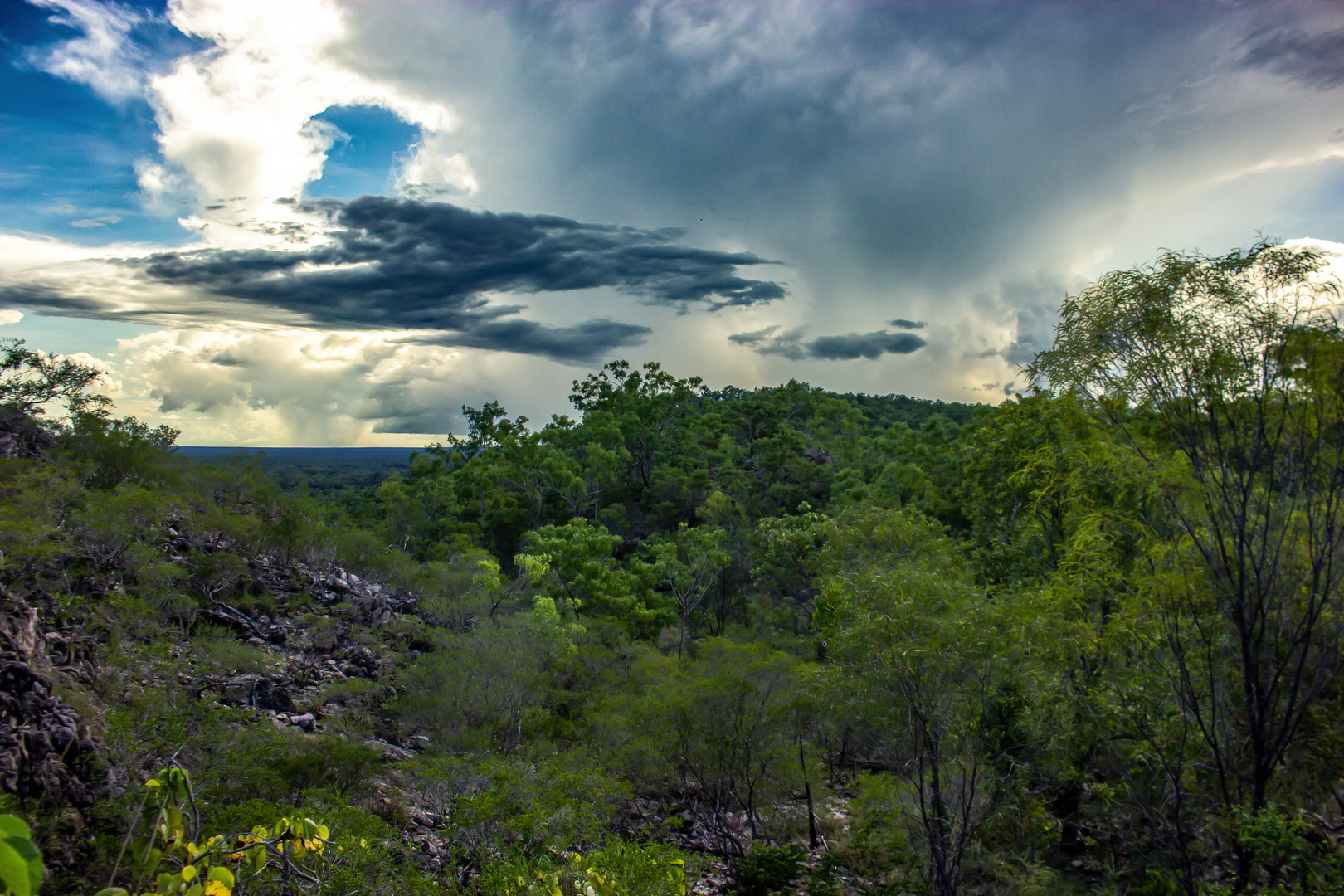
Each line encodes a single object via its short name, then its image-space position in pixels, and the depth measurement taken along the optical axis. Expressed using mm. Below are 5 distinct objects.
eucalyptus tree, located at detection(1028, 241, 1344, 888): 8906
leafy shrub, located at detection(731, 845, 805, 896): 13945
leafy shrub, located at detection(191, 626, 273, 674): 18203
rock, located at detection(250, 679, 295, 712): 18281
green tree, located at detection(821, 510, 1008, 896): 11695
